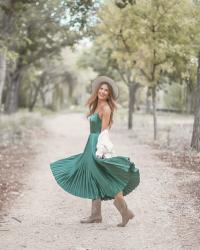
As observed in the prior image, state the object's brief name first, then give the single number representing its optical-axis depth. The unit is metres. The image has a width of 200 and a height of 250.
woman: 7.15
